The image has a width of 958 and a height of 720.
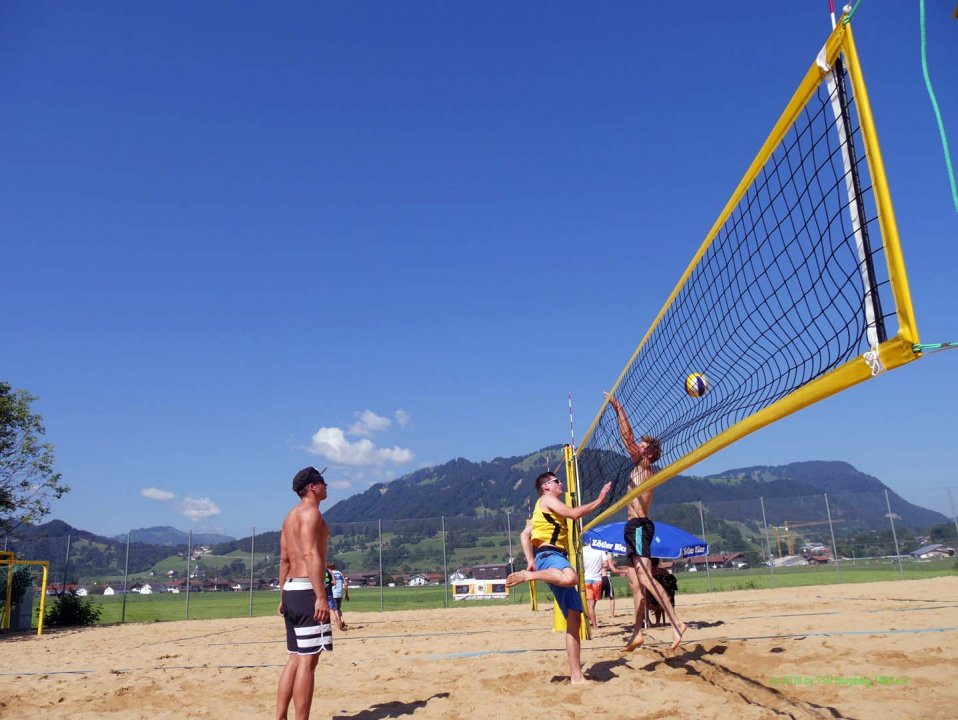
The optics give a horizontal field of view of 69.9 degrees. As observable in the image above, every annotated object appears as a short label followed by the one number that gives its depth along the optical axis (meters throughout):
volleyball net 2.29
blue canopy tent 9.04
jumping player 5.18
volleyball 4.77
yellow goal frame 12.15
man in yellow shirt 4.52
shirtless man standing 3.81
